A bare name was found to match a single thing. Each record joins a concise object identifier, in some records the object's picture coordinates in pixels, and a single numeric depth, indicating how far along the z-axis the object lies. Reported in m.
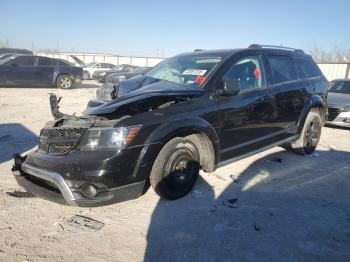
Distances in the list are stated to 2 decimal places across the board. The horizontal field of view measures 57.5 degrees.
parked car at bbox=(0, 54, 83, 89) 15.00
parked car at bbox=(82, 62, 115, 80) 26.42
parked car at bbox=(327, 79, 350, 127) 8.60
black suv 3.27
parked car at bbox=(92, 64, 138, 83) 23.58
